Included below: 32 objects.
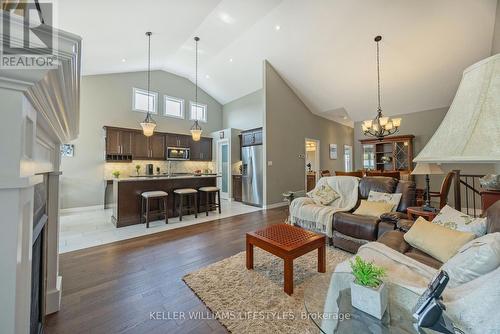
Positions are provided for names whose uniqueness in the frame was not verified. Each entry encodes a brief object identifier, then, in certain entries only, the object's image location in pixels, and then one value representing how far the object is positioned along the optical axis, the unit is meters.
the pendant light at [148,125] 4.40
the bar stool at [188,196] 4.36
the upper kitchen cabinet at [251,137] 6.05
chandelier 4.54
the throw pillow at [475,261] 1.05
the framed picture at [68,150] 5.02
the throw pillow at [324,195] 3.47
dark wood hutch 5.95
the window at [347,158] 8.48
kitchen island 3.96
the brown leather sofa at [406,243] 1.52
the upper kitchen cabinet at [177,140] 6.59
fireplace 1.05
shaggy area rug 1.56
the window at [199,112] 7.64
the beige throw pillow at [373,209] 2.78
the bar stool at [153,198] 3.90
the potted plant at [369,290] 1.00
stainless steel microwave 6.57
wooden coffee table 1.89
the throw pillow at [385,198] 2.87
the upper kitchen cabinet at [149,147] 5.95
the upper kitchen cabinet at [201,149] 7.14
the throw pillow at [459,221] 1.61
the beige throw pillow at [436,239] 1.56
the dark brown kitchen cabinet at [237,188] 6.69
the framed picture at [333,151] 7.83
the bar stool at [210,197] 4.85
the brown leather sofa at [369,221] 2.49
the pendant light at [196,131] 5.05
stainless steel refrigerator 5.93
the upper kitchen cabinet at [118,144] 5.48
